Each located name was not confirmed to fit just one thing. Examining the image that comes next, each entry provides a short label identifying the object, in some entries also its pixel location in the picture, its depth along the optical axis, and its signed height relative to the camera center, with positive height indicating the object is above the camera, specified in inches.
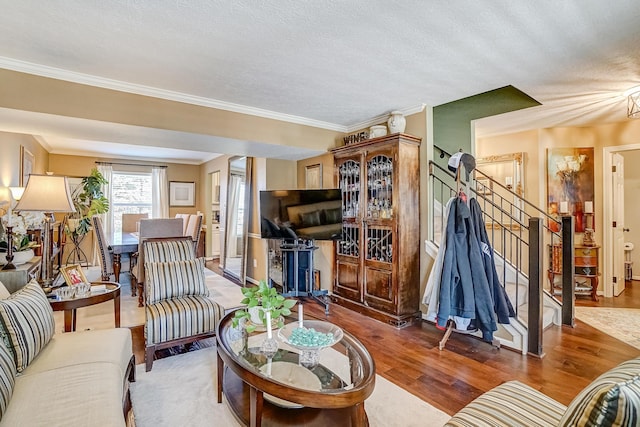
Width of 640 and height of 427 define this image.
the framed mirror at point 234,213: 248.1 +0.8
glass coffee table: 58.0 -33.7
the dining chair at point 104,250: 176.6 -20.1
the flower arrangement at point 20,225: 107.1 -3.5
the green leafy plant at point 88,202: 232.1 +9.7
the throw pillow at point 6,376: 52.4 -28.0
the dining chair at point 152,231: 166.4 -9.4
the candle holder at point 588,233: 184.1 -11.7
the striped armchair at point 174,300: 103.3 -30.7
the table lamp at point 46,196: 104.8 +6.3
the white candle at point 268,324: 77.8 -26.5
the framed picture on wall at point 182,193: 309.9 +20.6
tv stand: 167.8 -31.1
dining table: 186.4 -20.4
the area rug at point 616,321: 127.0 -48.5
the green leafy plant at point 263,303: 79.7 -22.7
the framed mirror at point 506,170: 196.9 +26.7
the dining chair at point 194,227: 204.6 -8.4
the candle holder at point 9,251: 103.2 -11.5
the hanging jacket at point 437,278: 119.6 -24.1
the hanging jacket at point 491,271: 113.0 -20.8
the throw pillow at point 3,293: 76.5 -18.8
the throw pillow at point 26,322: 64.0 -22.9
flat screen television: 161.5 -0.1
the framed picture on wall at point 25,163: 171.9 +29.3
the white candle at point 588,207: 188.5 +3.2
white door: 187.3 -4.5
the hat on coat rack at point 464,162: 123.2 +19.8
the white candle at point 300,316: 84.0 -26.7
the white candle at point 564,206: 190.1 +3.9
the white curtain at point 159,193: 299.6 +19.6
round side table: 95.6 -26.2
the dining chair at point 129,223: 259.4 -6.8
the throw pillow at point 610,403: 28.6 -17.8
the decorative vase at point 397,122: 144.9 +41.0
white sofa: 52.5 -32.0
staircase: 109.5 -20.2
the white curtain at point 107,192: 276.1 +19.4
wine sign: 165.0 +40.0
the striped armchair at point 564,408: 29.0 -22.2
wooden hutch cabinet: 140.6 -6.9
